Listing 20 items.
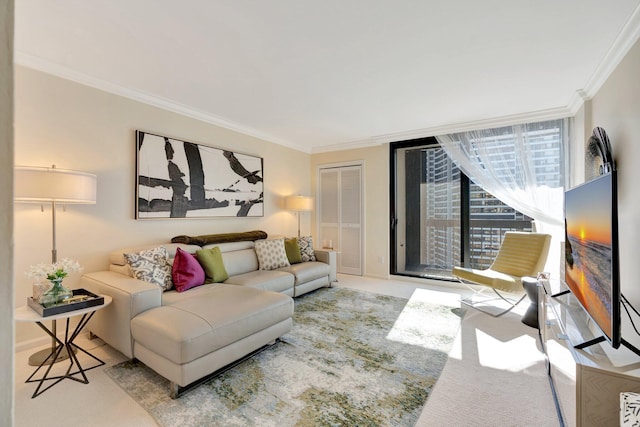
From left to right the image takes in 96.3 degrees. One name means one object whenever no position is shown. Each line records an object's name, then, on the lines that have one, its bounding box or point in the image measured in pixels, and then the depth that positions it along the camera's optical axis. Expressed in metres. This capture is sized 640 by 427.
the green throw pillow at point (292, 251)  4.19
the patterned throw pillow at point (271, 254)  3.83
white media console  1.22
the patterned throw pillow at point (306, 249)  4.40
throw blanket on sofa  3.38
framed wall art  3.18
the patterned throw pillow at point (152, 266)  2.56
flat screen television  1.32
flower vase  1.97
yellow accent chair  3.16
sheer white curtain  3.66
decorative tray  1.89
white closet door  5.29
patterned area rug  1.70
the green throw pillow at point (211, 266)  3.08
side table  1.87
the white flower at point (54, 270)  1.97
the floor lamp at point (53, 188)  2.08
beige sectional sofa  1.86
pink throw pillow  2.75
